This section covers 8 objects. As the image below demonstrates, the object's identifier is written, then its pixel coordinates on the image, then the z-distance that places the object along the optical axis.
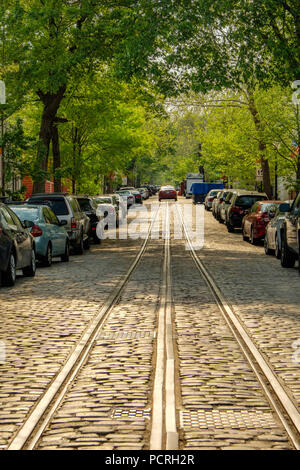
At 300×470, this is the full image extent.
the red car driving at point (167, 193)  88.38
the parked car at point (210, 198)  59.31
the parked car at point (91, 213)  27.64
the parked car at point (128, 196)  63.94
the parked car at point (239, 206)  32.88
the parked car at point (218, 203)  44.16
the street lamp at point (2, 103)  29.00
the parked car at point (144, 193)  96.80
